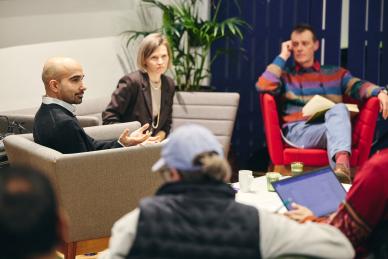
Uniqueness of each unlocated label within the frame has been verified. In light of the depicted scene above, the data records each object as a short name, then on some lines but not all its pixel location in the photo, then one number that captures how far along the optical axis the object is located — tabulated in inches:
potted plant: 268.7
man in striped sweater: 247.3
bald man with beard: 179.6
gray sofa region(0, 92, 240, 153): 254.5
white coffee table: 157.8
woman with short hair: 241.1
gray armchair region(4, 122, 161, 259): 167.6
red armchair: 243.1
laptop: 140.4
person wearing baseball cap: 100.4
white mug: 172.9
